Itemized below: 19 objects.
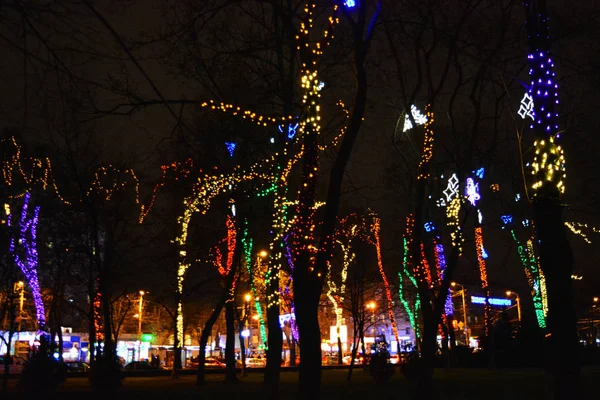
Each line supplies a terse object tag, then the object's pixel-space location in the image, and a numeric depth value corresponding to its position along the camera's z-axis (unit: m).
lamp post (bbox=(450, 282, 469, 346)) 48.34
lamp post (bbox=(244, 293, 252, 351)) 35.92
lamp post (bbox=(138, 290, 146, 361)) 47.14
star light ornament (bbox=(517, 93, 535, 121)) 16.72
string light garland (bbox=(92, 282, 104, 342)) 29.31
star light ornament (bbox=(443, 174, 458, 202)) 25.95
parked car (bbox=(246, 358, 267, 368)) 55.60
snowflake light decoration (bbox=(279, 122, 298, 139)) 17.60
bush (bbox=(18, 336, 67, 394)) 18.09
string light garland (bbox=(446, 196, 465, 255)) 16.47
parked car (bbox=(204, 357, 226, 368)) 52.41
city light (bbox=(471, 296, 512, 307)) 68.31
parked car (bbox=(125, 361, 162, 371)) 43.42
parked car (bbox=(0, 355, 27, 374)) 42.11
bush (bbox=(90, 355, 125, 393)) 18.61
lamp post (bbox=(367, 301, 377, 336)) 50.44
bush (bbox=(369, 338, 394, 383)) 25.31
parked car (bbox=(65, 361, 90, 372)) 42.06
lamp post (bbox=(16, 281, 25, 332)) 35.33
